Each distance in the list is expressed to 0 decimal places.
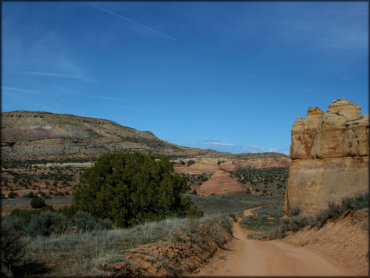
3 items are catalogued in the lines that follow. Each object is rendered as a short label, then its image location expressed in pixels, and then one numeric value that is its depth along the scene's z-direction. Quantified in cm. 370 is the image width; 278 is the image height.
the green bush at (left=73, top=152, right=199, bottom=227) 2014
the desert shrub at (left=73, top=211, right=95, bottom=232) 1688
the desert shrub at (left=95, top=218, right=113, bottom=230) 1776
